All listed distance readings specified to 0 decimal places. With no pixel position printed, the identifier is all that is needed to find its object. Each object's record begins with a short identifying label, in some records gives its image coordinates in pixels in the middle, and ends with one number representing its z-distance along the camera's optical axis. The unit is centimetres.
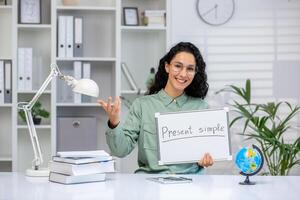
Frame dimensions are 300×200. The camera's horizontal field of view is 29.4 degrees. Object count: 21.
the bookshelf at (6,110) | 461
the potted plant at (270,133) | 394
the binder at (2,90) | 435
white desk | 211
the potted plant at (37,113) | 442
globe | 243
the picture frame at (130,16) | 452
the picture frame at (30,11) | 439
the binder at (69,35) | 438
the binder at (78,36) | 439
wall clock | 443
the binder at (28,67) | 437
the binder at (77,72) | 441
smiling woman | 283
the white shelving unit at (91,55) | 444
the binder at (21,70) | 436
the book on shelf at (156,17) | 445
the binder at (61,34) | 436
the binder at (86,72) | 443
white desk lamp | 247
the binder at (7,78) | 435
